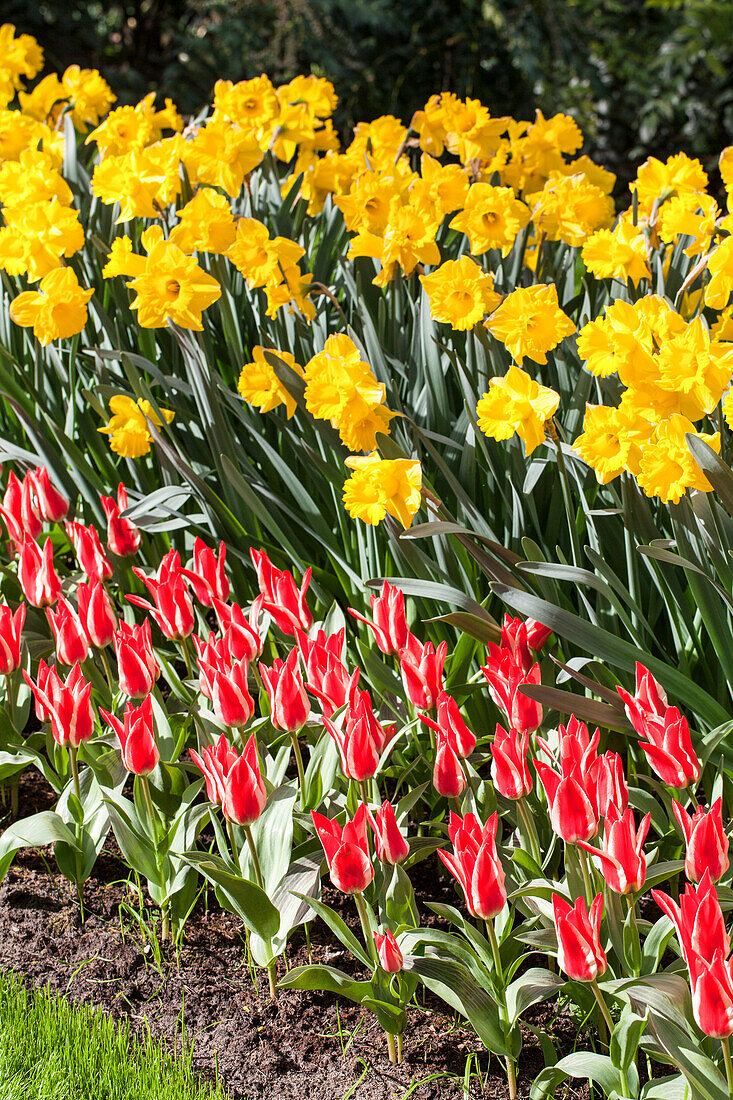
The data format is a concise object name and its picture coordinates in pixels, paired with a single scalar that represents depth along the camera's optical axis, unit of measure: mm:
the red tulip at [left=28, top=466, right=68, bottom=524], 5338
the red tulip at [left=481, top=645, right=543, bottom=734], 4918
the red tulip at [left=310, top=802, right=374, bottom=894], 4817
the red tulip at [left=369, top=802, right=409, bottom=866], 4844
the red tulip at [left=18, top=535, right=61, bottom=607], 5206
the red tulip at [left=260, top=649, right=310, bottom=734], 4965
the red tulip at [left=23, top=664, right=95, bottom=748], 5017
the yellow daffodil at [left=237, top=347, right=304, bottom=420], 5210
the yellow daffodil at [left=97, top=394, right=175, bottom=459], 5345
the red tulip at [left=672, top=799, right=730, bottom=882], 4759
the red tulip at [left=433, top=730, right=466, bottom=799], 4884
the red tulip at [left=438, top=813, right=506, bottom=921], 4784
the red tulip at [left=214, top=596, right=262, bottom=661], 5029
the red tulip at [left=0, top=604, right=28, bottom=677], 5122
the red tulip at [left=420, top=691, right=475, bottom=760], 4890
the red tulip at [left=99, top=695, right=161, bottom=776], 4948
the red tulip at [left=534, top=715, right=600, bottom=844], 4792
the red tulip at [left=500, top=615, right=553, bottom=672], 4984
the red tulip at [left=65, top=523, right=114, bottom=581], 5220
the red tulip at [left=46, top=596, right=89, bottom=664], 5094
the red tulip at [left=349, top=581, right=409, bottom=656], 5044
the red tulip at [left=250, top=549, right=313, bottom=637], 5083
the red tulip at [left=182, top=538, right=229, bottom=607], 5158
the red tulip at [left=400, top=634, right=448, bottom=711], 4969
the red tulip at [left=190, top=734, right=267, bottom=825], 4867
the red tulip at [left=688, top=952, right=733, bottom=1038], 4678
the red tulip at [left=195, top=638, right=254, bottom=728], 4965
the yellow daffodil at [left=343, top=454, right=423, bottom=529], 4974
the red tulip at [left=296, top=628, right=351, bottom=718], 4978
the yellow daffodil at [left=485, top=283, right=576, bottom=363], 5090
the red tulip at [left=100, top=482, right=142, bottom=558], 5302
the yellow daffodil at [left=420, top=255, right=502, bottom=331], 5148
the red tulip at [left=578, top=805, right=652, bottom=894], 4769
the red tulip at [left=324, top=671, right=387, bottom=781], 4890
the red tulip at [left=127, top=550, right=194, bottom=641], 5114
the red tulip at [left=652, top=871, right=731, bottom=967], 4692
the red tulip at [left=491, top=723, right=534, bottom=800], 4854
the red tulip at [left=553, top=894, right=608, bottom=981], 4742
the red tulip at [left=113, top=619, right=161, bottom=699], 5034
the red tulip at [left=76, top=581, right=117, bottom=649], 5133
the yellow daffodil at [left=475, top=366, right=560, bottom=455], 5004
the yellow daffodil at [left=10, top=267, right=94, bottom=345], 5304
